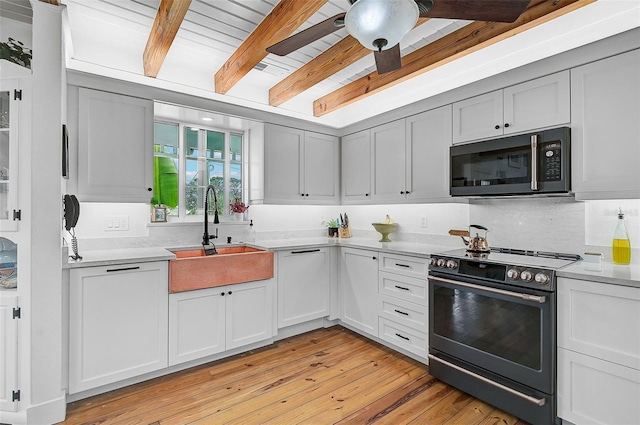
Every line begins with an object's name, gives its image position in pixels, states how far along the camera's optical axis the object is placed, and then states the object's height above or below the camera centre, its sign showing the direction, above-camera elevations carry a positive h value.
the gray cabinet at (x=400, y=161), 2.88 +0.54
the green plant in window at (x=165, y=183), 3.02 +0.29
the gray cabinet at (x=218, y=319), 2.53 -0.89
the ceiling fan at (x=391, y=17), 1.20 +0.85
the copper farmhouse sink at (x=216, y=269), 2.52 -0.47
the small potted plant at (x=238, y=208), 3.47 +0.06
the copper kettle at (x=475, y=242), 2.55 -0.23
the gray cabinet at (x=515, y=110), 2.16 +0.77
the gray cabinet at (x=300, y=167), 3.43 +0.53
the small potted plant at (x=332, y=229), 4.04 -0.20
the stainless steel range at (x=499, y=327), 1.92 -0.75
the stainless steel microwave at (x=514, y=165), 2.13 +0.35
